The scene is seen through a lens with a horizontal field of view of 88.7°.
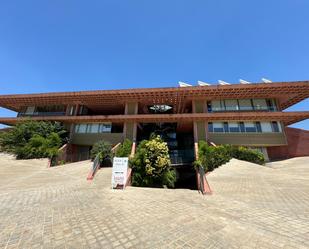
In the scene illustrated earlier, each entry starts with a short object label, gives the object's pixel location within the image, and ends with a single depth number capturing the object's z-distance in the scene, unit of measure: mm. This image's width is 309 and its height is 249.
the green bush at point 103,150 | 15544
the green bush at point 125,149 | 17375
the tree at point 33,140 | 17422
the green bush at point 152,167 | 12016
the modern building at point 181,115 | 18617
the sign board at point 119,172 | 8594
